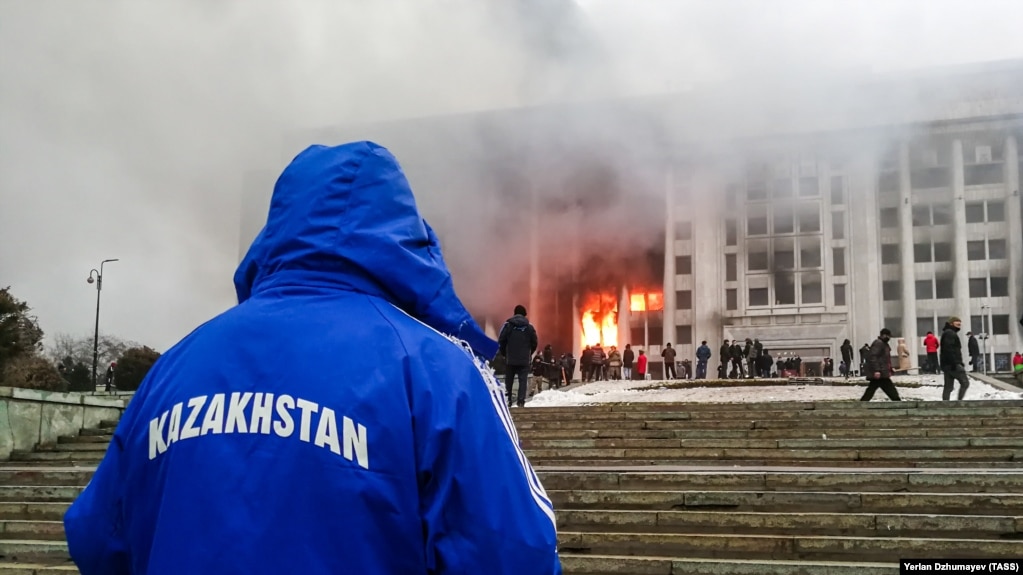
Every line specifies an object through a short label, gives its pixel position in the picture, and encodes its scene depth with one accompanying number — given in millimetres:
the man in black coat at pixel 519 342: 9875
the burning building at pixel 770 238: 33125
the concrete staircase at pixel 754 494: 4066
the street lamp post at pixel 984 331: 34125
